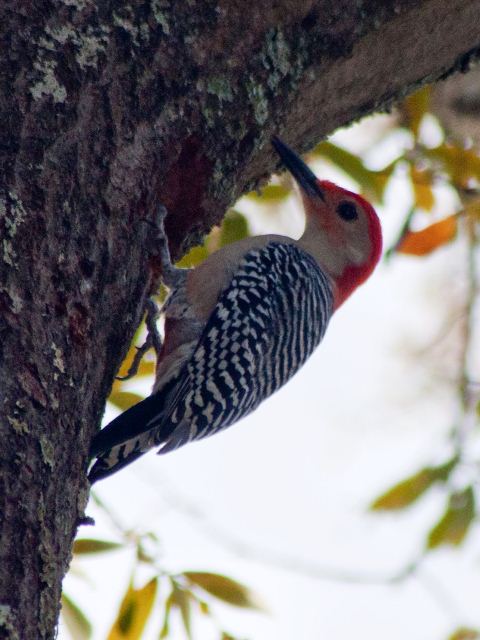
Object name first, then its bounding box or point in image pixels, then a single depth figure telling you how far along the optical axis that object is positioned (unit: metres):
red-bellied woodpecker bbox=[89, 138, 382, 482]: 7.44
